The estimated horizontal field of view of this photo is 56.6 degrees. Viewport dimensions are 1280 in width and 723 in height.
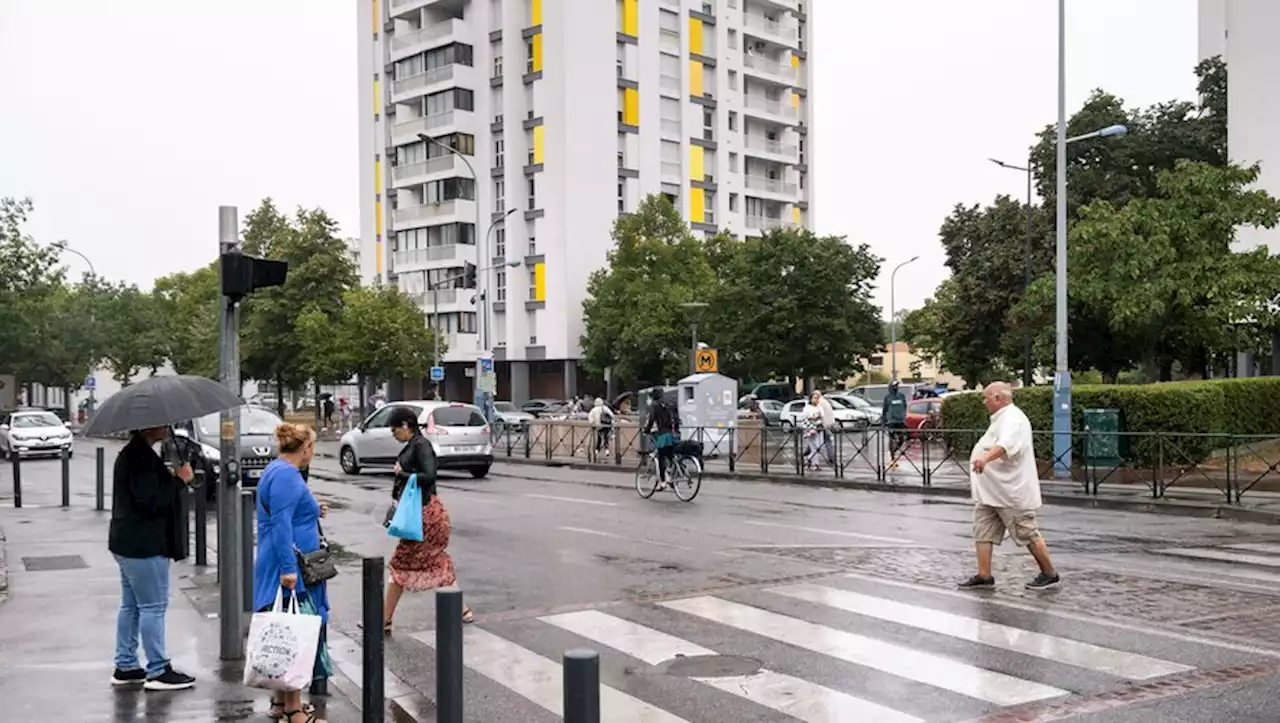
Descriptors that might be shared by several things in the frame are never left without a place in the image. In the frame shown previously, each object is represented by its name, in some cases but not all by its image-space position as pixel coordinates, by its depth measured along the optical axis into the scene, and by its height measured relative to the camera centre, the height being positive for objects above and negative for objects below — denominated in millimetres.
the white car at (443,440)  24203 -1210
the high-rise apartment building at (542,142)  66938 +14141
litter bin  19561 -1044
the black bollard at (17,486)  18844 -1609
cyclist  19156 -840
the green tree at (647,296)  59219 +4255
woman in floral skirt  8578 -1183
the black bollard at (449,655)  5027 -1166
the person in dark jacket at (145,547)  6840 -939
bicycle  18922 -1527
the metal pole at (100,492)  17902 -1640
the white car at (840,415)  42250 -1333
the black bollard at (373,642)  5707 -1252
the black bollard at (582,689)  3867 -1006
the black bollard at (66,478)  18562 -1469
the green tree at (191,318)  61531 +3995
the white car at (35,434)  34031 -1411
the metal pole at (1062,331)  21078 +839
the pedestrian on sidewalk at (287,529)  6262 -795
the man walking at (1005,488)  9672 -917
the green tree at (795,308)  53938 +3231
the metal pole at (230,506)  7570 -783
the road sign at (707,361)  30438 +479
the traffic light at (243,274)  7574 +706
